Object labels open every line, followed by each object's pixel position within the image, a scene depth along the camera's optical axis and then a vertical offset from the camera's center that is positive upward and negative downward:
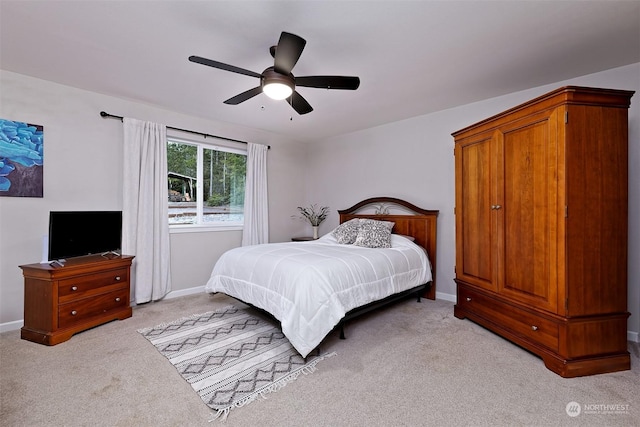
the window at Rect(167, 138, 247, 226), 4.10 +0.49
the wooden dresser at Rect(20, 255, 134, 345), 2.56 -0.79
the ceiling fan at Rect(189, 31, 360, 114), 1.86 +1.05
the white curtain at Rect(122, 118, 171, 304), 3.53 +0.08
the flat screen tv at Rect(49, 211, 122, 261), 2.78 -0.19
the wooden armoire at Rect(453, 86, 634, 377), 2.08 -0.09
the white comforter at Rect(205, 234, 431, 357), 2.26 -0.60
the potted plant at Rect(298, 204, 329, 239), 5.42 +0.04
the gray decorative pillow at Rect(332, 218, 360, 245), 3.87 -0.23
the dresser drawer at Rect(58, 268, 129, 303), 2.65 -0.68
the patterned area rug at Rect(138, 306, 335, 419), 1.90 -1.15
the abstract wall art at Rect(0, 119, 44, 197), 2.81 +0.56
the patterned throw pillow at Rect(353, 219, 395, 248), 3.57 -0.23
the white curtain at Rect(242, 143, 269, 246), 4.67 +0.28
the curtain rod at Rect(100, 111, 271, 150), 3.36 +1.19
